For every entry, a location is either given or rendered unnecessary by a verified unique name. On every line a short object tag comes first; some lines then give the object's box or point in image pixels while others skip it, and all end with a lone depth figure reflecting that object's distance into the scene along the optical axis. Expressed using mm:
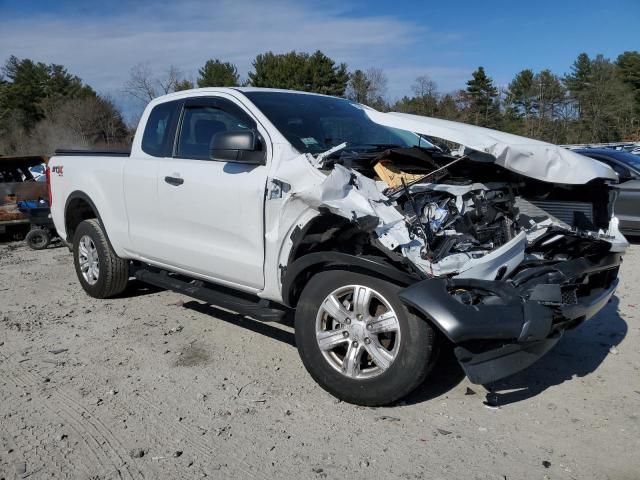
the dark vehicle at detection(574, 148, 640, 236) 8672
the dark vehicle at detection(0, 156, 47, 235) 10891
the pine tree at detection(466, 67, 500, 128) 47438
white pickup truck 3240
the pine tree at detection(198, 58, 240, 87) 51000
